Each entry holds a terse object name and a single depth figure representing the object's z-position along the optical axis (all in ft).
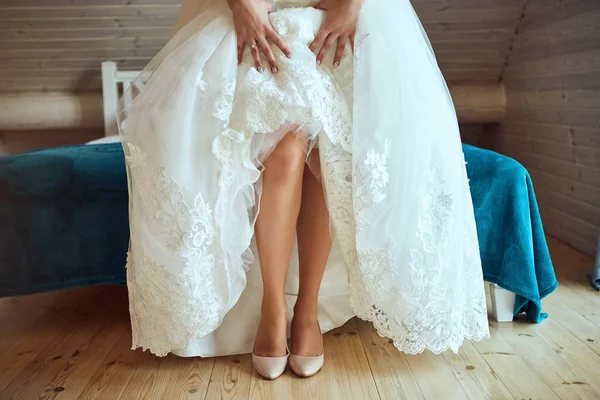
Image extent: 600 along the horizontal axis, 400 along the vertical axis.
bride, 3.50
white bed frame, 8.31
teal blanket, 4.57
